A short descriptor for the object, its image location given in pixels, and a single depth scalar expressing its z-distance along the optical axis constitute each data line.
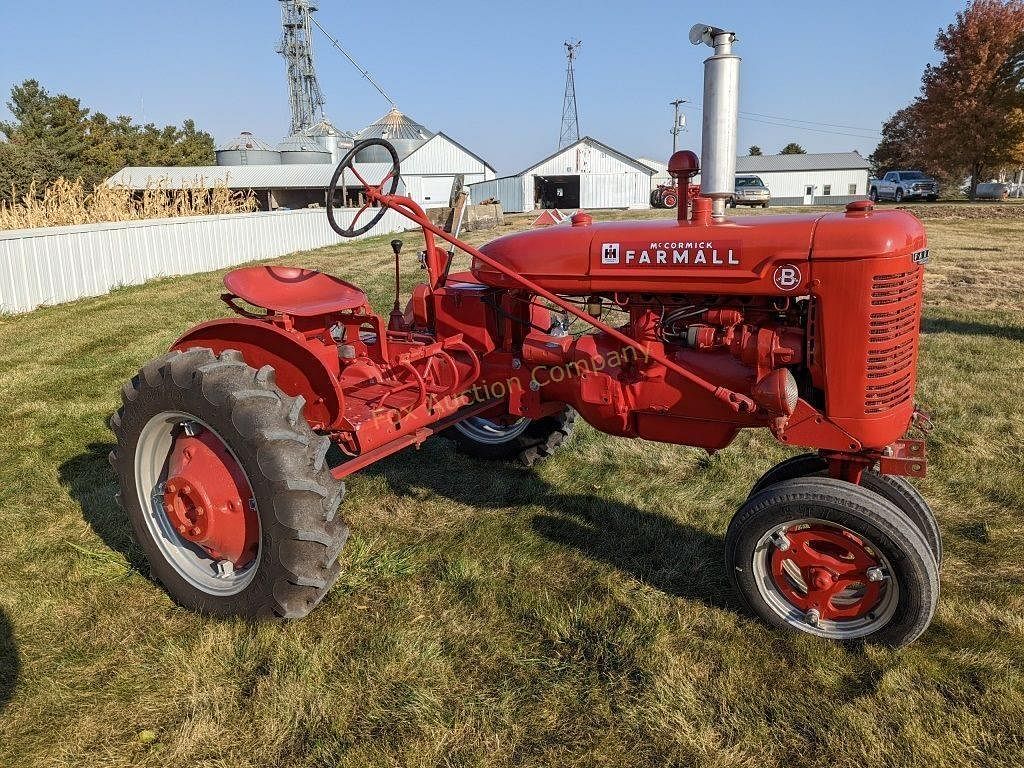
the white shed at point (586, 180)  38.59
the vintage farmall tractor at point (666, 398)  2.57
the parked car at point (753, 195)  27.67
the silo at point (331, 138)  45.06
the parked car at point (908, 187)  30.98
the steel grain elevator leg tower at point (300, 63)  51.00
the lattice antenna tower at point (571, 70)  53.44
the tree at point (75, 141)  36.47
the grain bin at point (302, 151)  40.39
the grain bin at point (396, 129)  48.44
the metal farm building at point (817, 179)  49.50
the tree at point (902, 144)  32.88
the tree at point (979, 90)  28.92
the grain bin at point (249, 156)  40.94
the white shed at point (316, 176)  35.16
